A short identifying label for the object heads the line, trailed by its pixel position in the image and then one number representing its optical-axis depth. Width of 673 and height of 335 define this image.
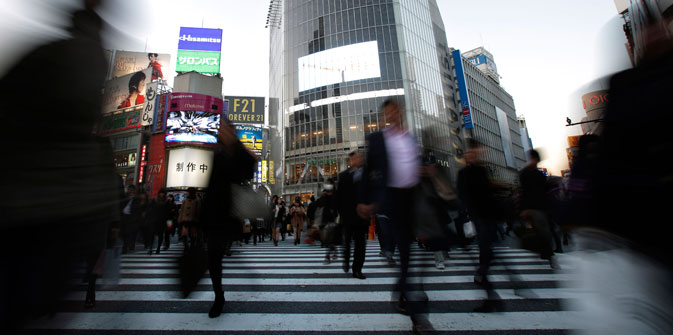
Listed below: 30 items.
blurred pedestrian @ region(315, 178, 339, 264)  5.33
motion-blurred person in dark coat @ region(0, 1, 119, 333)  0.91
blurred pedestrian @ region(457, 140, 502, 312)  3.38
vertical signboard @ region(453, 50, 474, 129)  51.38
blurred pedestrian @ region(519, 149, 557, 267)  4.26
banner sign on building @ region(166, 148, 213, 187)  39.44
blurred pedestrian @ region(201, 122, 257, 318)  2.73
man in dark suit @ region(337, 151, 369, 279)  4.41
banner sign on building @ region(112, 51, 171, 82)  46.38
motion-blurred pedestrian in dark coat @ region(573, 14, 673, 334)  1.01
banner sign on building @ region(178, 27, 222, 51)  42.41
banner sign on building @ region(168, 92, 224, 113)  39.62
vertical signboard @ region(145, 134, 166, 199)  39.91
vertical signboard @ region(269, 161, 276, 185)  44.19
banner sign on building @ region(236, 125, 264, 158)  37.78
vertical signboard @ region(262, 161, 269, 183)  40.44
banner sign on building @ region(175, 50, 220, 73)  41.88
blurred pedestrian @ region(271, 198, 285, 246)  10.89
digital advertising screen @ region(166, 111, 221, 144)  38.88
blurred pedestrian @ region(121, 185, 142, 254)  7.40
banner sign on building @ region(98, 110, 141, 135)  44.62
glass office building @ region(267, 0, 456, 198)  39.69
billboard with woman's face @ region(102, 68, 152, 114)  43.69
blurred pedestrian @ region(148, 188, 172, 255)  8.48
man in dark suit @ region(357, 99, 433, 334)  2.40
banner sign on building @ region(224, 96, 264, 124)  40.78
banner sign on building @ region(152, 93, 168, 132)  42.32
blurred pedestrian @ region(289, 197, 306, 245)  10.73
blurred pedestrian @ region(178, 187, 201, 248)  7.52
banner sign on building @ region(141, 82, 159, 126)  43.47
